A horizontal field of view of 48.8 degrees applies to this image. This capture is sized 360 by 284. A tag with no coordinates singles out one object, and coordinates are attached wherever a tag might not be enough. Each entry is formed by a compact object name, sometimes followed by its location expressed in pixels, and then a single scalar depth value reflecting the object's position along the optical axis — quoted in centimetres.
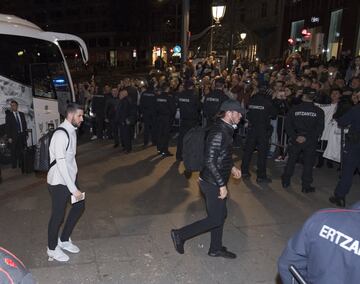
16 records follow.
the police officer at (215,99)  960
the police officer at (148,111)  1151
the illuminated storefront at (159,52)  6324
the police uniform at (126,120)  1117
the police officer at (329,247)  188
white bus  989
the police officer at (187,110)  1011
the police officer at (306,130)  741
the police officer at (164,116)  1077
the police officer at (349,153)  662
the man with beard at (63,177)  465
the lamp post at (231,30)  1433
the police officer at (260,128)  824
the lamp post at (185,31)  1716
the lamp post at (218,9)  1453
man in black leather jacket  473
